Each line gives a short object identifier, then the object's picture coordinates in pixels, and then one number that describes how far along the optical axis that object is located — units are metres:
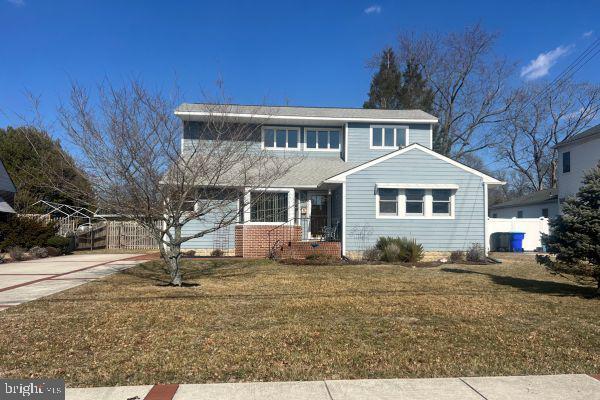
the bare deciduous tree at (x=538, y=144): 39.37
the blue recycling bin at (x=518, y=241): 23.42
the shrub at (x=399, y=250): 16.83
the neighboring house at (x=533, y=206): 31.33
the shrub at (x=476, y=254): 17.80
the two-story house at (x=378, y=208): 17.98
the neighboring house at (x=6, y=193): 21.69
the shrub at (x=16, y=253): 18.41
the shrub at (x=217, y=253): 19.25
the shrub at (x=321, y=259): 15.92
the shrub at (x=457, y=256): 17.94
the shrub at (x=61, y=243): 21.20
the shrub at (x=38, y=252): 19.75
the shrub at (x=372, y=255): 17.23
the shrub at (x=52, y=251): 20.73
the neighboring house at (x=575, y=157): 26.86
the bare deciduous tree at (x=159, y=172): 9.90
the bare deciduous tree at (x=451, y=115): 36.57
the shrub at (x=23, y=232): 19.80
